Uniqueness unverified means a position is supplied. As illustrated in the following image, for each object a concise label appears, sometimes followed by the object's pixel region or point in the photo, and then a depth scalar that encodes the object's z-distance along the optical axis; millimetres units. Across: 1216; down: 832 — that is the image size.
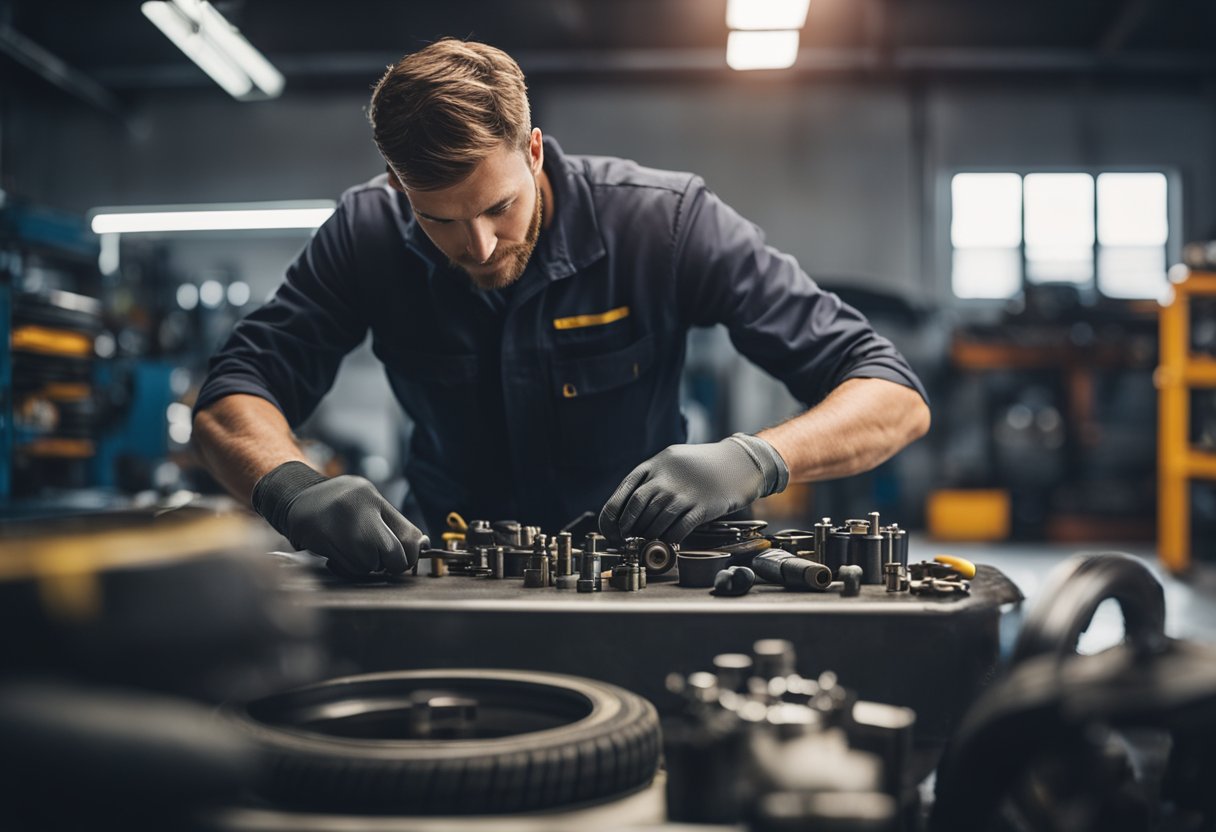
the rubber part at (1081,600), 619
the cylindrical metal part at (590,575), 857
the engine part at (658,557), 934
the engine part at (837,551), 898
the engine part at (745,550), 931
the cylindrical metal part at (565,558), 939
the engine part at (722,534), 989
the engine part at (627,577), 861
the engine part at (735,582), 815
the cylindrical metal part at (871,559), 883
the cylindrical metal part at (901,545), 916
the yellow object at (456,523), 1227
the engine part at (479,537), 1066
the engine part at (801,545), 940
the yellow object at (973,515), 7098
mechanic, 1419
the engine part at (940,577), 807
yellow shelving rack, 4988
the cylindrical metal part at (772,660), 586
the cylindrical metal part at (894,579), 838
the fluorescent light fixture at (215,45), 4355
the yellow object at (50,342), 4352
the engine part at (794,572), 820
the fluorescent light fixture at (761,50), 5438
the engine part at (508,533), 1055
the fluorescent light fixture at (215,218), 7879
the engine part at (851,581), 811
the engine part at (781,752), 454
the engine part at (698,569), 875
